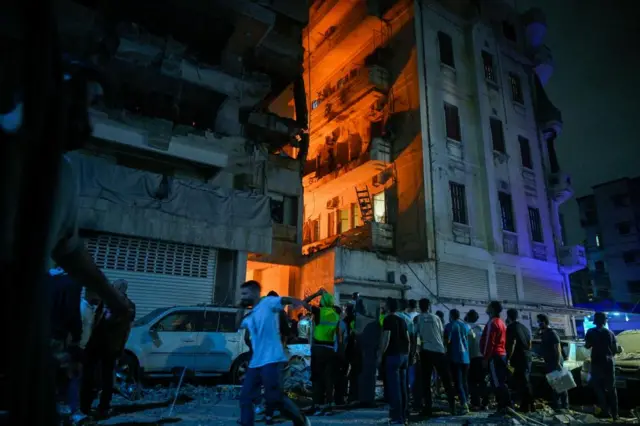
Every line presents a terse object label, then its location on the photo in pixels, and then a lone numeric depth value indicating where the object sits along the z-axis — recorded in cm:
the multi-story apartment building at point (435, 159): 1981
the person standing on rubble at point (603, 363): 722
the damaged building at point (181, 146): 1326
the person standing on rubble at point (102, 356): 582
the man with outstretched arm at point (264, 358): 467
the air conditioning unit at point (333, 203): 2491
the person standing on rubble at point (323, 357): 746
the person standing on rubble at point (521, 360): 732
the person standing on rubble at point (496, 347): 748
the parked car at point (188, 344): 943
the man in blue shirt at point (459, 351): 778
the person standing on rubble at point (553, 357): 766
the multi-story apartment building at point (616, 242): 4266
